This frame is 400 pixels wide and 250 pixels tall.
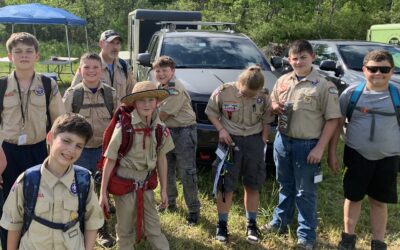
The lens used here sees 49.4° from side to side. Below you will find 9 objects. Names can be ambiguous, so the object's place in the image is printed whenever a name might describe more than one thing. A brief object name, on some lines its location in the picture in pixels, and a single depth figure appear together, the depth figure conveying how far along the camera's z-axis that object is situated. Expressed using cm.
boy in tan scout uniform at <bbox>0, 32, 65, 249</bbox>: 293
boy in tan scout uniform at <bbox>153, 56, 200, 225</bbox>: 396
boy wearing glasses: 336
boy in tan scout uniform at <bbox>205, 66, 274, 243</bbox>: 371
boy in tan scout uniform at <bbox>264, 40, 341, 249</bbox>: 346
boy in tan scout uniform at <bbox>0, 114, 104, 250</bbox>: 220
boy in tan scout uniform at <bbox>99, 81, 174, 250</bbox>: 309
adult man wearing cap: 418
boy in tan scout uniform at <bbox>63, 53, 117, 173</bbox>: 358
